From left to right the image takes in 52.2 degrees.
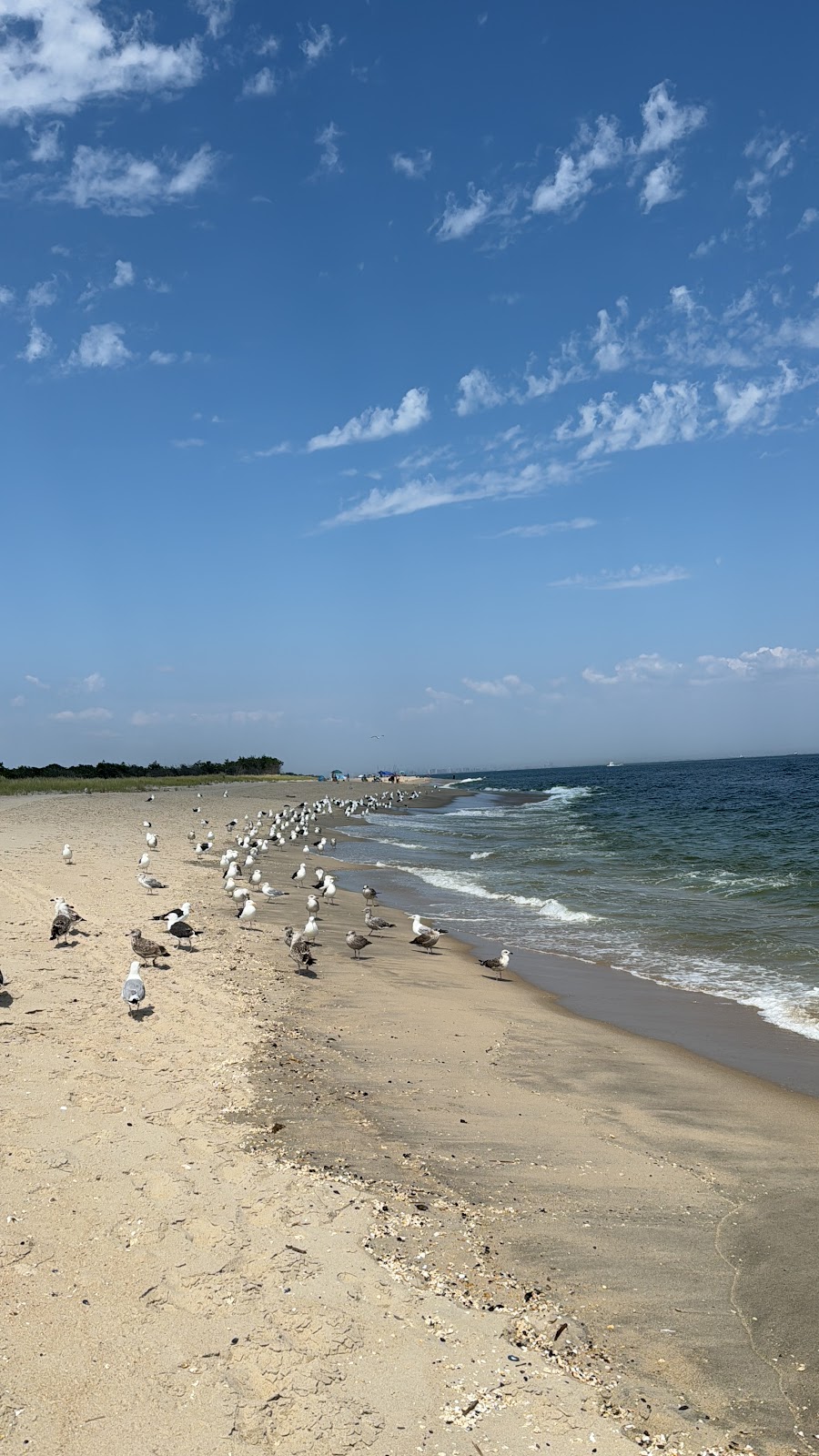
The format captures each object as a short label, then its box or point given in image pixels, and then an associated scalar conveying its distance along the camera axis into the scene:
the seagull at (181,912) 13.99
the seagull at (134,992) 9.09
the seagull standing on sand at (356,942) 14.03
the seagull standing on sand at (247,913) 15.56
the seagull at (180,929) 13.04
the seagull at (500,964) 13.88
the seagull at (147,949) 11.38
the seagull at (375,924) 16.23
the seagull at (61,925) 11.66
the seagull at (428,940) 15.02
